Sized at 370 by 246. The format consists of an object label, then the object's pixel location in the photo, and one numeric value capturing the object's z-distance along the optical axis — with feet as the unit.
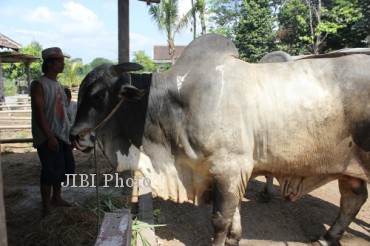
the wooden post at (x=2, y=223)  4.22
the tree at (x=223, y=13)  78.59
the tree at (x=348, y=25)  41.14
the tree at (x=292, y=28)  53.21
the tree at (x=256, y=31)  59.57
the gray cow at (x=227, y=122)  8.52
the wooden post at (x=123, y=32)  12.42
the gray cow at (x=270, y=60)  12.42
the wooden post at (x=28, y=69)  47.90
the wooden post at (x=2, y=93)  39.29
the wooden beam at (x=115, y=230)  4.84
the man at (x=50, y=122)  10.22
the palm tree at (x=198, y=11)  71.61
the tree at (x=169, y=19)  69.05
